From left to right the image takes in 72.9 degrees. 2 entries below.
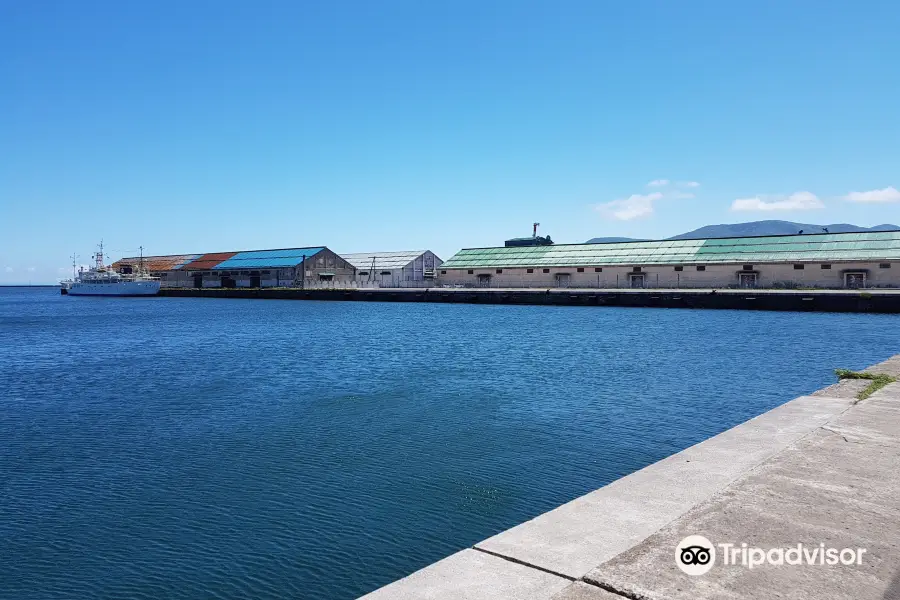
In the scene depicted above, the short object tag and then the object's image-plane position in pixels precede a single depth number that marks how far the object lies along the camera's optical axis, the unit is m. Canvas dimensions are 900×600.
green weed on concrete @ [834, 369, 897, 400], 14.68
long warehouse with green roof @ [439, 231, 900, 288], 62.97
